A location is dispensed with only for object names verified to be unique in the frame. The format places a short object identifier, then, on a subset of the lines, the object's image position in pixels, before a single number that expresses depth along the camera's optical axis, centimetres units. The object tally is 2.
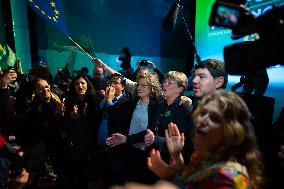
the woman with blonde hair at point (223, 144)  129
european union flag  402
